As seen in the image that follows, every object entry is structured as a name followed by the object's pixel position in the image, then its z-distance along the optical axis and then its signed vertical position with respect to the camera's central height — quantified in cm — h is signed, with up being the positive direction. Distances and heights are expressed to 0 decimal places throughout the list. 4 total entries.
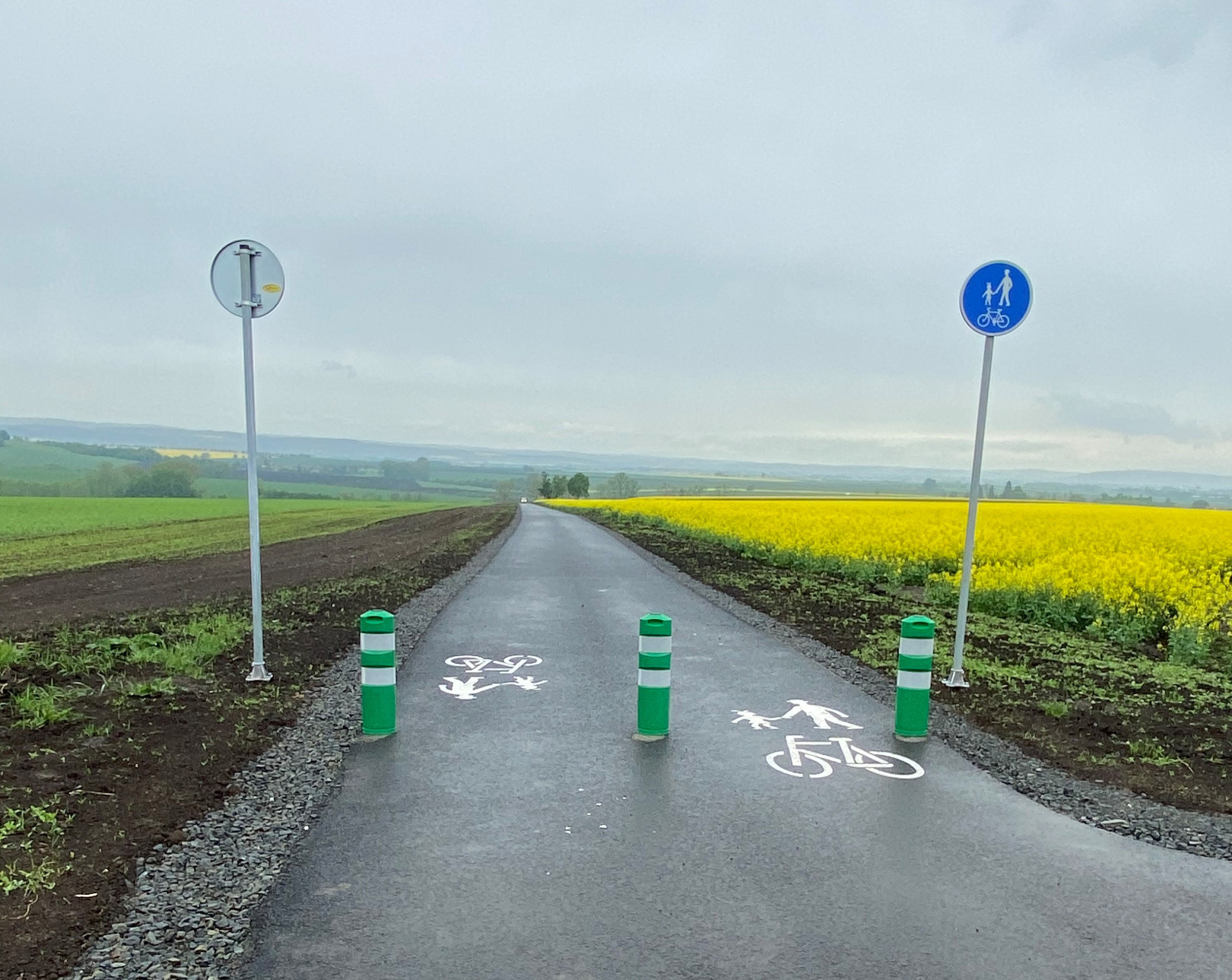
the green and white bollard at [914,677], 639 -181
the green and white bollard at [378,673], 625 -189
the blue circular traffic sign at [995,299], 765 +143
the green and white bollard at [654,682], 632 -190
